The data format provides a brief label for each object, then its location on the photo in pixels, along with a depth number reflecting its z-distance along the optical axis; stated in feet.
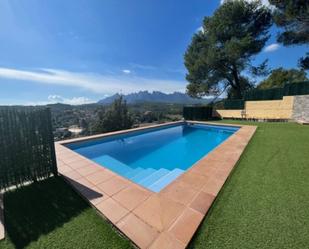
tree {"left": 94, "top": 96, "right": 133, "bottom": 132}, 42.86
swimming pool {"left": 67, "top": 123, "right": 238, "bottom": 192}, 16.51
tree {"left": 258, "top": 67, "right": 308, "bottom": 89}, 83.20
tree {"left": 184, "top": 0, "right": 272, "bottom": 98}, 46.34
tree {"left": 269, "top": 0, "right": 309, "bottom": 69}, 31.50
